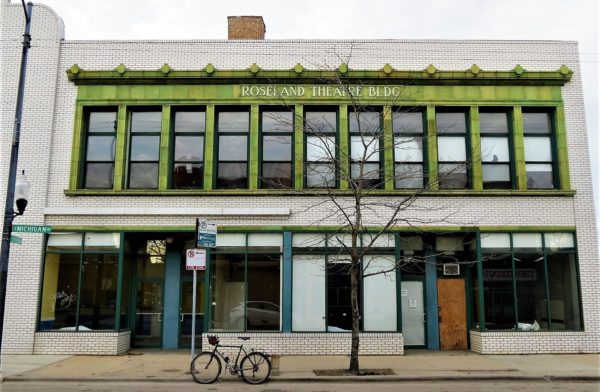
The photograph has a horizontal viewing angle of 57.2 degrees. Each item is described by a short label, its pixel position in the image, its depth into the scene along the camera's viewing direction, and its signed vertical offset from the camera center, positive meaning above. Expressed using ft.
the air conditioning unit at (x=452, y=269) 56.65 +2.75
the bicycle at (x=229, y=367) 39.19 -5.04
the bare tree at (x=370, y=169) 53.83 +12.53
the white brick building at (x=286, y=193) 52.95 +10.02
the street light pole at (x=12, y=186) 40.14 +8.10
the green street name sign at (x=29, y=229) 42.14 +5.08
